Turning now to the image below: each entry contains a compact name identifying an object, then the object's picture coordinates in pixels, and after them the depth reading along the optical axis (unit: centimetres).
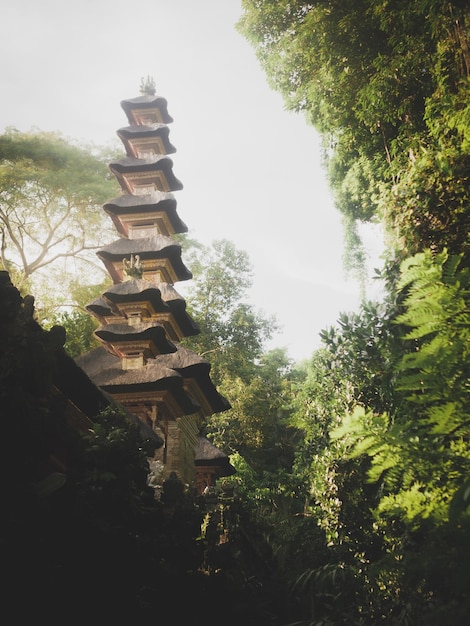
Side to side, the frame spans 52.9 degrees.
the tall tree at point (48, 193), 1858
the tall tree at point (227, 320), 2367
